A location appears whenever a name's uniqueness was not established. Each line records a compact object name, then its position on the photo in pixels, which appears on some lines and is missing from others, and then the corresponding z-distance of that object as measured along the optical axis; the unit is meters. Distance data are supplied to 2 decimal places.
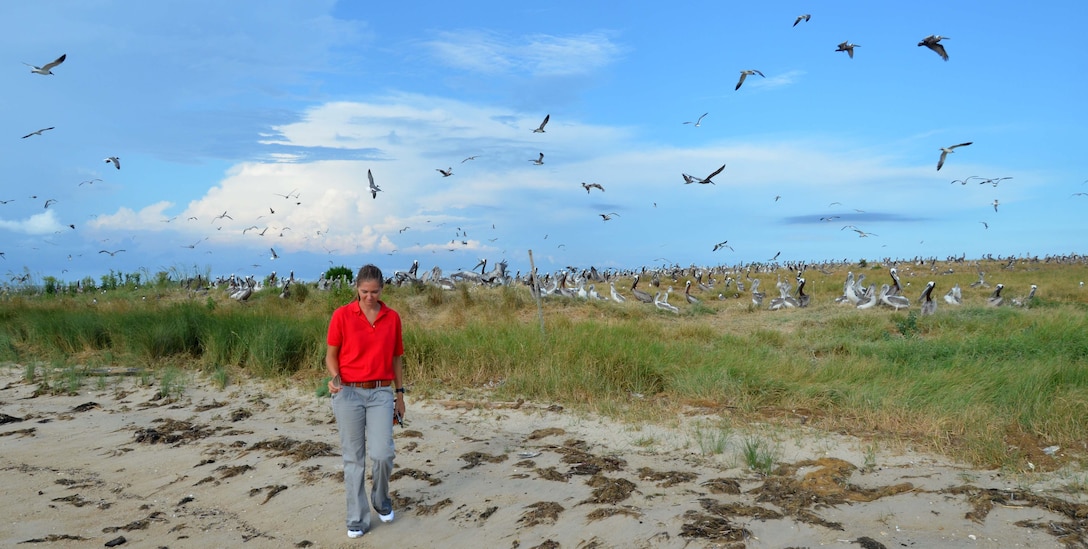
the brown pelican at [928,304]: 15.77
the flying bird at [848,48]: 12.57
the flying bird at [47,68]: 11.26
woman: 4.95
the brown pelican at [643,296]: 22.34
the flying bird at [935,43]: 11.57
